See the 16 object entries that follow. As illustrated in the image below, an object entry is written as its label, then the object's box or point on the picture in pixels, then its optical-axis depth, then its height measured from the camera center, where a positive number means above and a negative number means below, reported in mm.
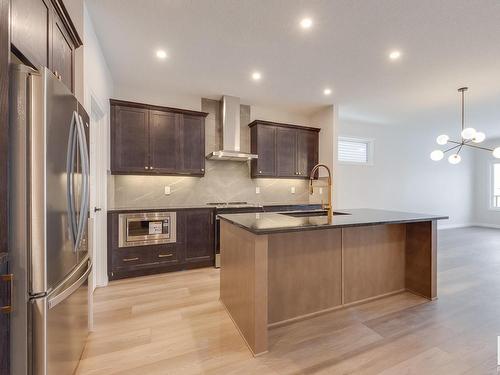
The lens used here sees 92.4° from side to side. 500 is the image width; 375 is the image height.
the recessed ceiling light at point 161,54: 2889 +1597
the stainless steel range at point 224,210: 3719 -423
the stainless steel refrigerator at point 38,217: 1066 -156
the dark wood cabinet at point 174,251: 3184 -962
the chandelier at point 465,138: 3410 +685
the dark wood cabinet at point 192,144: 3869 +657
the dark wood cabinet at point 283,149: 4461 +679
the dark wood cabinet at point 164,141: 3656 +669
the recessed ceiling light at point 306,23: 2311 +1581
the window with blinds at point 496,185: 7531 -36
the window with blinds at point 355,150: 5820 +836
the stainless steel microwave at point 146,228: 3217 -622
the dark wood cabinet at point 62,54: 1540 +909
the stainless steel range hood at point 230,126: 4273 +1031
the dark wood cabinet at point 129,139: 3436 +651
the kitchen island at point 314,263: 1802 -765
